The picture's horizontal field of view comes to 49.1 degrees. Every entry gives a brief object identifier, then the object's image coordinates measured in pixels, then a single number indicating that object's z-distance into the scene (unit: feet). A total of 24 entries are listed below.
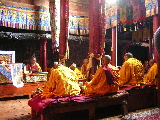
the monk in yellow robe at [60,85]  13.29
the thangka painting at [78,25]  30.96
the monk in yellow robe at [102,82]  13.79
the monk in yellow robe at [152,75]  18.98
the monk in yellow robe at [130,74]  17.38
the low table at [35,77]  21.92
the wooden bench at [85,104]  11.77
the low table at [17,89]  20.34
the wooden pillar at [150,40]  28.45
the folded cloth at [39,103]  11.50
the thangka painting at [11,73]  20.11
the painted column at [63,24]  18.92
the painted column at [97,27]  15.96
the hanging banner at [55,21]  23.75
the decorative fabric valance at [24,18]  25.02
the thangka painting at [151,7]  21.10
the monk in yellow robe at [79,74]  25.21
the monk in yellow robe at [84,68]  26.09
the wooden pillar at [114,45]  30.19
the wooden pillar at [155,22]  21.44
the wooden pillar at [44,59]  30.17
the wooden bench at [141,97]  15.55
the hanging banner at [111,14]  27.96
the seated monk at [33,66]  26.34
